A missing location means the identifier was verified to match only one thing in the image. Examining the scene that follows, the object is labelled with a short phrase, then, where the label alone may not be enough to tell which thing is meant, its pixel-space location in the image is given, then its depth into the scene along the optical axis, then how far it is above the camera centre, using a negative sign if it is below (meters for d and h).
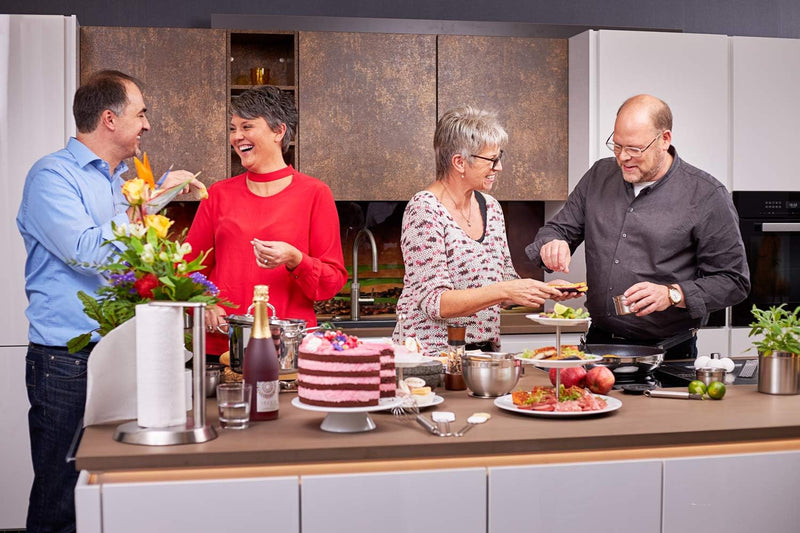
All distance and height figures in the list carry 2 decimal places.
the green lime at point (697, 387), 2.27 -0.35
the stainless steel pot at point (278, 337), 2.21 -0.23
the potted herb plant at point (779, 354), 2.32 -0.27
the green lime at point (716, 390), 2.24 -0.36
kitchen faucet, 4.39 -0.20
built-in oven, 4.33 +0.03
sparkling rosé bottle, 1.95 -0.26
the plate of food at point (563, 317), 2.06 -0.16
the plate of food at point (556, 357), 1.99 -0.26
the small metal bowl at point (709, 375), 2.34 -0.33
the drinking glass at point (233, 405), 1.89 -0.34
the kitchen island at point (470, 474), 1.70 -0.46
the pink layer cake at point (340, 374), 1.81 -0.26
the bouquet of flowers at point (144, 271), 1.89 -0.05
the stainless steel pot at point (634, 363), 2.42 -0.31
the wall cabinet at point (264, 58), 4.37 +0.98
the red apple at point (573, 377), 2.30 -0.33
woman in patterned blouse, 2.64 +0.02
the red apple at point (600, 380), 2.25 -0.33
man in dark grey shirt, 2.89 +0.04
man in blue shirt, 2.46 -0.01
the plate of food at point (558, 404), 2.02 -0.36
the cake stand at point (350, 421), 1.88 -0.37
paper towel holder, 1.78 -0.37
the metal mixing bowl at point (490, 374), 2.24 -0.32
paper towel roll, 1.79 -0.24
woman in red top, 2.89 +0.10
